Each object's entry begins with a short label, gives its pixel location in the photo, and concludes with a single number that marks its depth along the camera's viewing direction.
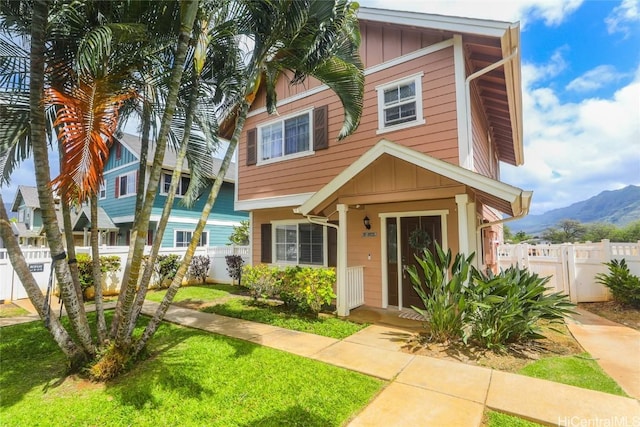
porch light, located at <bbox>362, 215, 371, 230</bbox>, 8.00
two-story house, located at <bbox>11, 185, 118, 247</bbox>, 16.72
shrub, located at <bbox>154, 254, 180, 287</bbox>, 11.63
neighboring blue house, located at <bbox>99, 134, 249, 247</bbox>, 16.39
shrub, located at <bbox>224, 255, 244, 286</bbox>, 12.05
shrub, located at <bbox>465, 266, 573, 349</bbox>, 4.88
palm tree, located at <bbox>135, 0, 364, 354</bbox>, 4.85
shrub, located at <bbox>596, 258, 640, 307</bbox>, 7.18
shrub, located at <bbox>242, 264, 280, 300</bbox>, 7.86
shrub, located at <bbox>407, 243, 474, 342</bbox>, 5.15
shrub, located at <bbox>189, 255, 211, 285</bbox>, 12.62
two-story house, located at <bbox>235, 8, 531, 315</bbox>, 6.13
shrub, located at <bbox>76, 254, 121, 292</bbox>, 9.28
